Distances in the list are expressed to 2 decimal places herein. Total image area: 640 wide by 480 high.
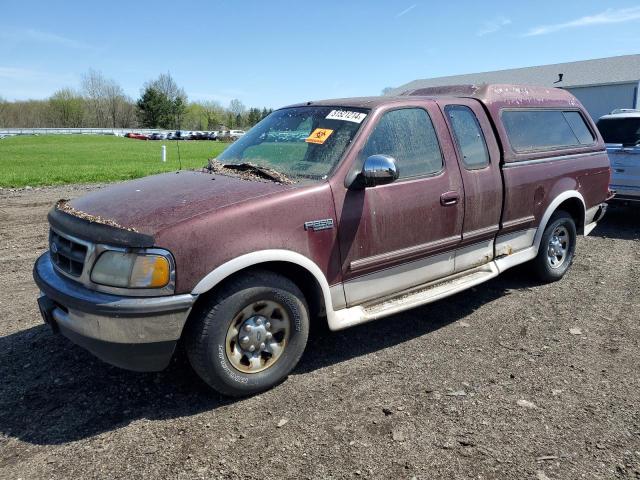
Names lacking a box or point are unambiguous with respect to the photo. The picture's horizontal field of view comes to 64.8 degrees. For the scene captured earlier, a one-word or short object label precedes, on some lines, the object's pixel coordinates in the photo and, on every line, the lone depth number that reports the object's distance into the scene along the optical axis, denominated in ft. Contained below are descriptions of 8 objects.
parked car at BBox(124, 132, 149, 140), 225.35
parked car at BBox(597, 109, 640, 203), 26.86
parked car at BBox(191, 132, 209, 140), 211.25
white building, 108.58
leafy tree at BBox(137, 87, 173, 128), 272.92
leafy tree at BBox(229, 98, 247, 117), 379.14
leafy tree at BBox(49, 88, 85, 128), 326.44
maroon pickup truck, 9.68
